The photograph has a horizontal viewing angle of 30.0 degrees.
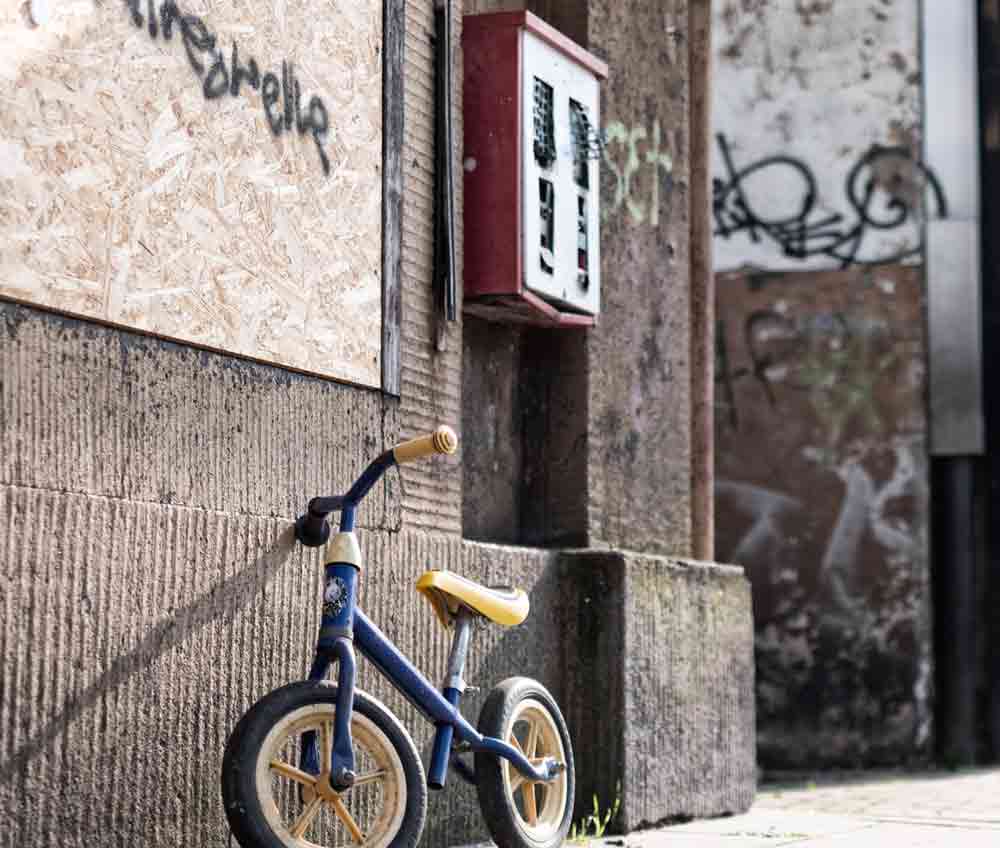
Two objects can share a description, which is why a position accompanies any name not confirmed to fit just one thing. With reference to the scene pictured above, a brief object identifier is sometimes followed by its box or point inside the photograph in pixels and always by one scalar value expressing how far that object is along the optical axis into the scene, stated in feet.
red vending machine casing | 20.57
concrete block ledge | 21.30
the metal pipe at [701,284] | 25.80
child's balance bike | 13.94
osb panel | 14.16
